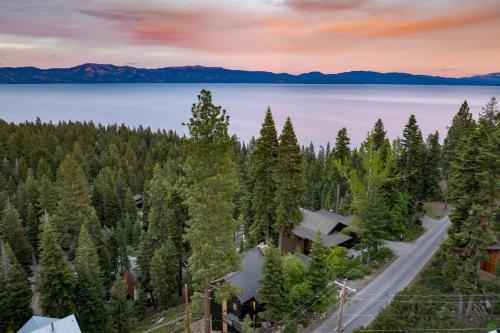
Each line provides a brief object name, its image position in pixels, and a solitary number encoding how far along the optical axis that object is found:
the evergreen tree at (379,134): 61.16
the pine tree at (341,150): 51.28
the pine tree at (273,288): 23.36
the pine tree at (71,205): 45.50
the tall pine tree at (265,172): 33.75
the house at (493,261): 29.80
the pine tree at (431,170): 43.66
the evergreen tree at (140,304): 38.94
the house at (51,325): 24.23
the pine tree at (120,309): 32.88
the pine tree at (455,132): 50.84
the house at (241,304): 25.58
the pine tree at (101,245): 41.53
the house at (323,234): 39.04
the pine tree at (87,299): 30.19
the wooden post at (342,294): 18.44
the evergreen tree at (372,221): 33.22
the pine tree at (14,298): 28.95
